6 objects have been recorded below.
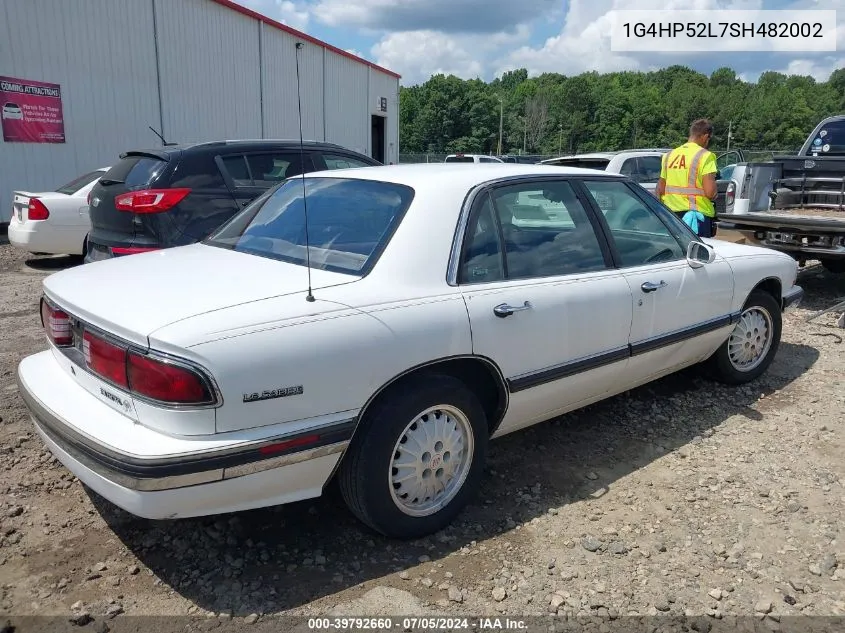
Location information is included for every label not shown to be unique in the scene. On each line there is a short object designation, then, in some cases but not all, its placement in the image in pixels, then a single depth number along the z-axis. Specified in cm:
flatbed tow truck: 743
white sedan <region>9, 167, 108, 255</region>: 876
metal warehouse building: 1286
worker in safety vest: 638
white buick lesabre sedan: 229
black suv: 550
